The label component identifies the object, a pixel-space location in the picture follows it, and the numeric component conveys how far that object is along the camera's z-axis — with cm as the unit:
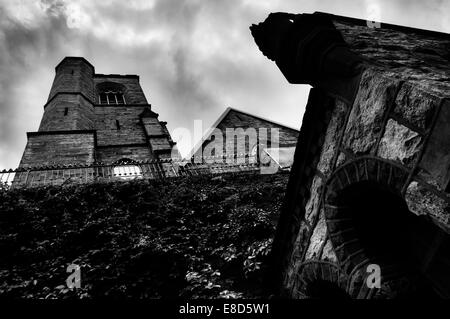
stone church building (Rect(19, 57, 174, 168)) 1489
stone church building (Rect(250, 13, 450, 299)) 260
